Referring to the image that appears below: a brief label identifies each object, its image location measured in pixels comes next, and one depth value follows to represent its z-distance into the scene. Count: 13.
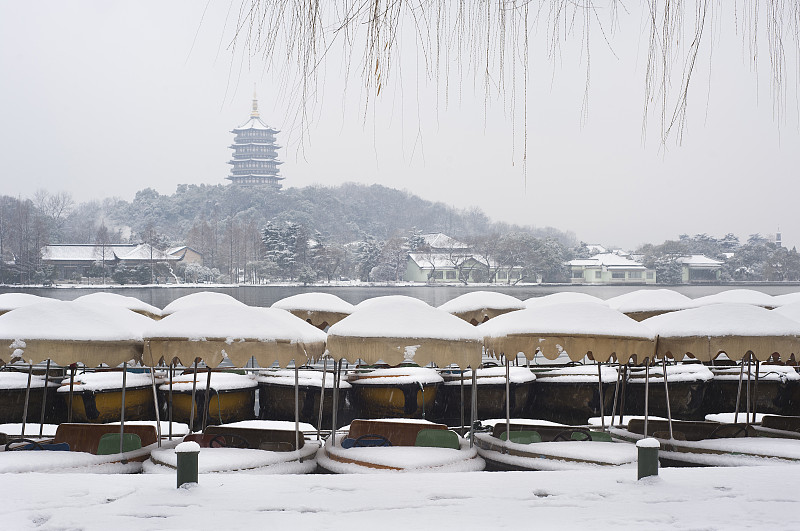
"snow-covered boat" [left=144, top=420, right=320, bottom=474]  6.63
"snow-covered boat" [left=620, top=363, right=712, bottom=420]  11.88
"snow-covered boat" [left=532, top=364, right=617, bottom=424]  11.97
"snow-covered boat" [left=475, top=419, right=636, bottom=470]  7.18
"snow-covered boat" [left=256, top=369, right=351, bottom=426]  11.23
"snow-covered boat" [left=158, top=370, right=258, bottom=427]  10.70
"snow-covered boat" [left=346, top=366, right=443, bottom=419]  11.18
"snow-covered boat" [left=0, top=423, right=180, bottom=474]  6.57
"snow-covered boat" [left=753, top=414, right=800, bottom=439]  8.64
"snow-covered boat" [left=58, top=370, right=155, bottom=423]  10.01
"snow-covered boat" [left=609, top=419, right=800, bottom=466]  7.21
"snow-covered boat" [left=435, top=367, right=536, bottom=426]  11.62
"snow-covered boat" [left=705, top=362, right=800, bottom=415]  11.78
